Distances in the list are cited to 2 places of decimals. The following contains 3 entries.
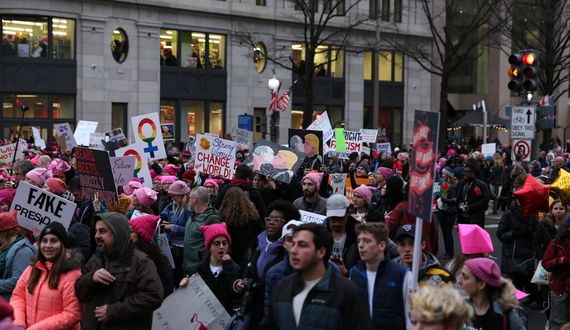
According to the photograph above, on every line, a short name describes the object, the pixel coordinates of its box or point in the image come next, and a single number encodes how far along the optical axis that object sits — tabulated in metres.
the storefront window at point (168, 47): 32.31
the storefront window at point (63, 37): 29.50
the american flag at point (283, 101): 21.75
